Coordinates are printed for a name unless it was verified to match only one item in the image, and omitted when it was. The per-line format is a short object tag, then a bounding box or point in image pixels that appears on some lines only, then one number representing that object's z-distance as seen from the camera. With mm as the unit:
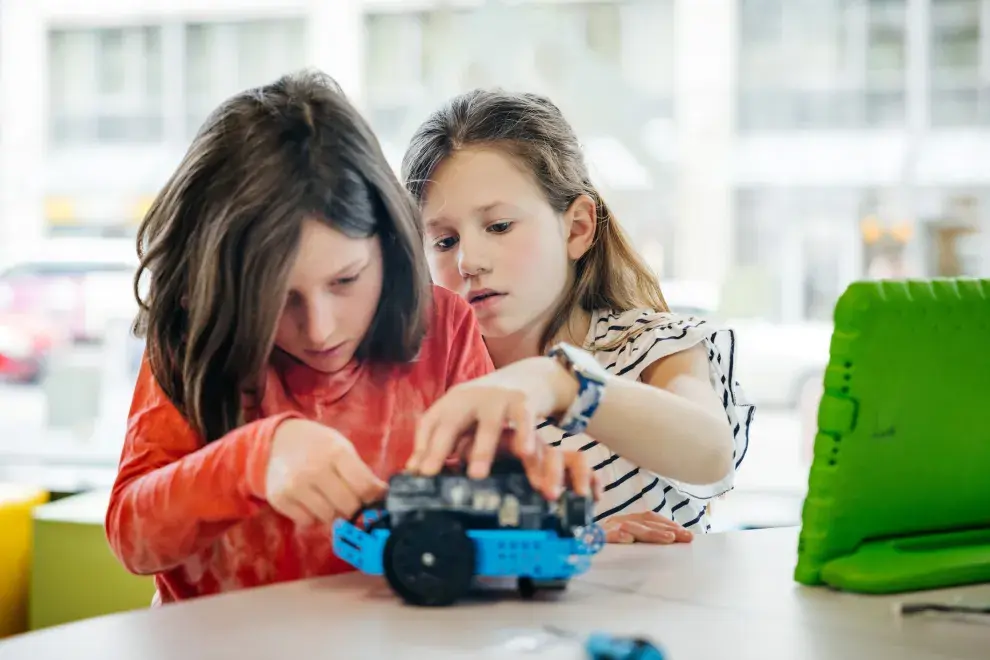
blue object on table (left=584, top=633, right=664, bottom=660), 701
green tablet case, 974
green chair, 2297
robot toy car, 844
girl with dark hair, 917
